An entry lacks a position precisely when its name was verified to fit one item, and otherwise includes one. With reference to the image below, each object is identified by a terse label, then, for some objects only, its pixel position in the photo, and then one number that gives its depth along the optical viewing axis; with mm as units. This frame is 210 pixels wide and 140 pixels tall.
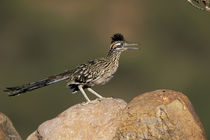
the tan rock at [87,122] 16562
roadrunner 17875
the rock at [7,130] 17127
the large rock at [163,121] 15594
